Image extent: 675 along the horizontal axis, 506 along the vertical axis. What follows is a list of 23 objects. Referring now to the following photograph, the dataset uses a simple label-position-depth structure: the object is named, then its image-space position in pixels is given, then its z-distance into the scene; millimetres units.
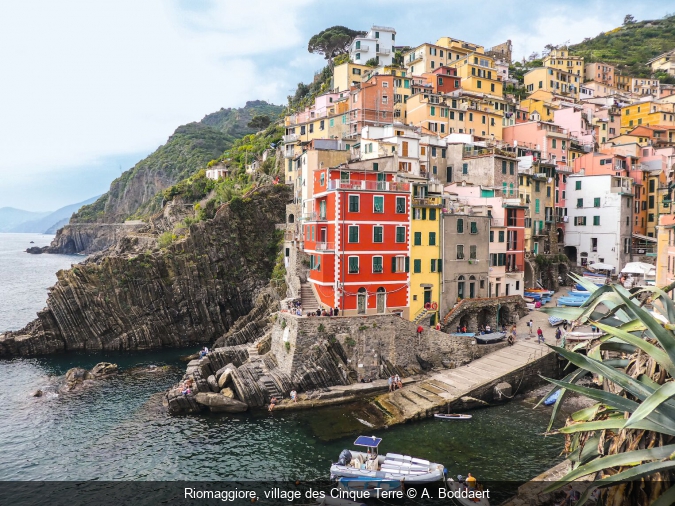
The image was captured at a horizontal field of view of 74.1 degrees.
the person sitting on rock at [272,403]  34500
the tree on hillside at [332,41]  111750
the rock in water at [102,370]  44069
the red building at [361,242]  39469
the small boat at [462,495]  22328
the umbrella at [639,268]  48562
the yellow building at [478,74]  80750
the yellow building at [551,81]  98312
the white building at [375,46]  95625
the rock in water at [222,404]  34719
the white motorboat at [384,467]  24484
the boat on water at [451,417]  32344
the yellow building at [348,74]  86375
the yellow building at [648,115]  90438
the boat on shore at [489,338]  41375
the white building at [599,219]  58469
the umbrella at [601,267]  55500
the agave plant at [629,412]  8633
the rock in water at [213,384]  37219
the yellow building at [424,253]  42094
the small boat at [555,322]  43625
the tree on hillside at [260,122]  128875
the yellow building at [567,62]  114625
